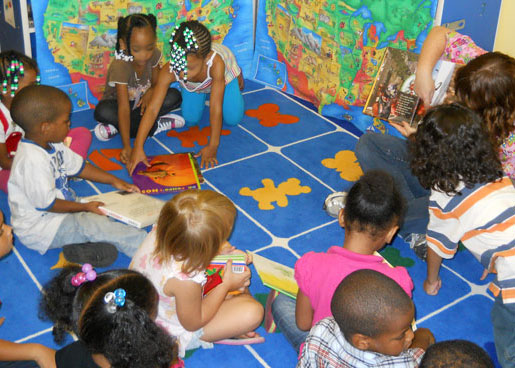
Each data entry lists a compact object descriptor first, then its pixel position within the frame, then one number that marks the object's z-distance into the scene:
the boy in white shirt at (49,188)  2.06
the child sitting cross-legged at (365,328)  1.28
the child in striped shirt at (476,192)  1.79
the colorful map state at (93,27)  3.02
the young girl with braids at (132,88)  2.79
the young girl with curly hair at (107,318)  1.24
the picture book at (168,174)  2.62
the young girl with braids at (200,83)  2.68
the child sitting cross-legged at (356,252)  1.56
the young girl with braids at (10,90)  2.36
